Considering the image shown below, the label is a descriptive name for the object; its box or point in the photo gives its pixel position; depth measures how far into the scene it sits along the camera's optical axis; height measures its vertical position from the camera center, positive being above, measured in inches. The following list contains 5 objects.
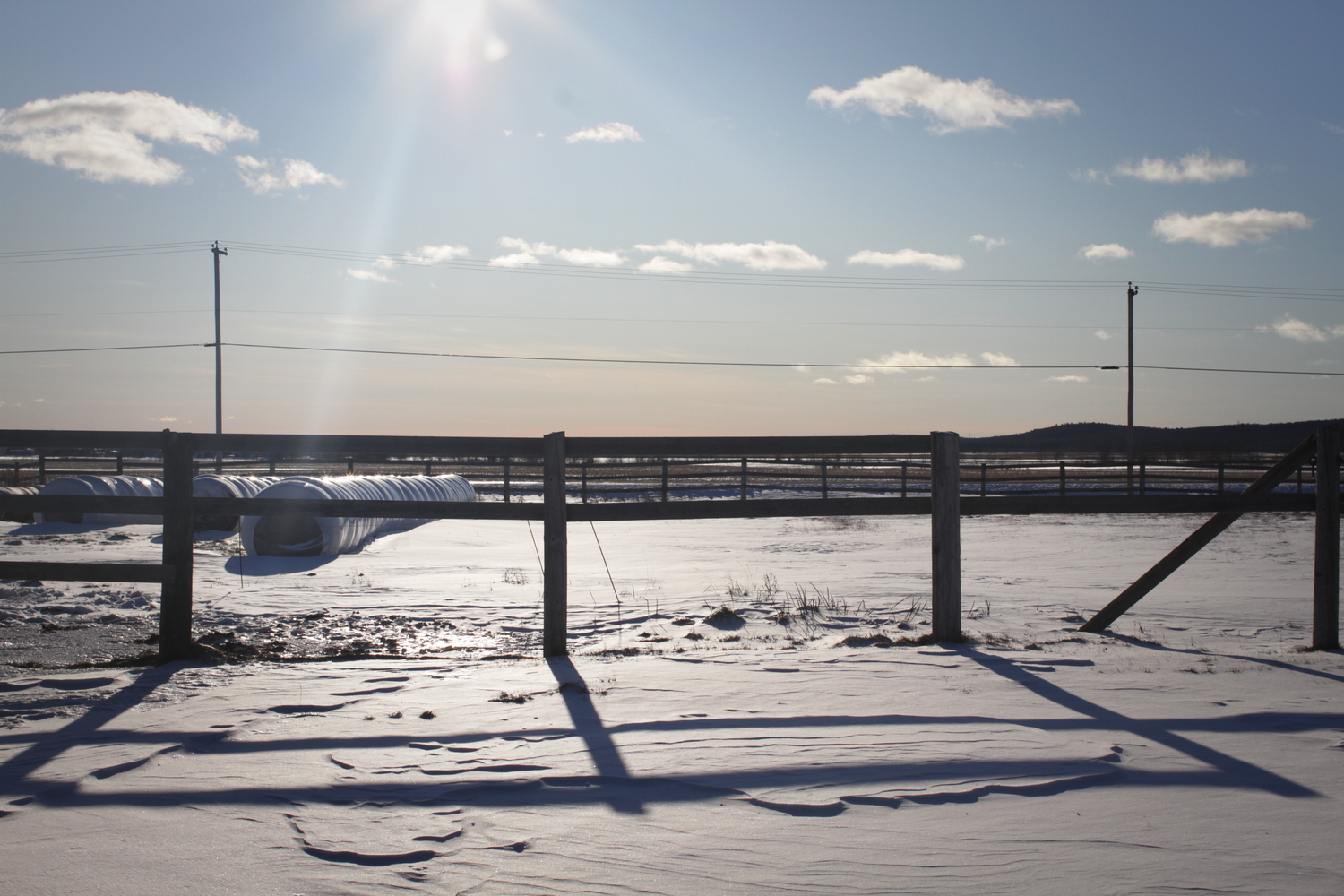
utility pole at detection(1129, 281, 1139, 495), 1306.3 +44.9
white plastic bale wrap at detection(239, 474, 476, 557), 462.3 -43.5
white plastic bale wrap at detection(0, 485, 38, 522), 620.1 -52.4
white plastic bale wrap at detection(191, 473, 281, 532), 573.9 -27.8
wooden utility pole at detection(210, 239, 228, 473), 1659.7 +127.2
